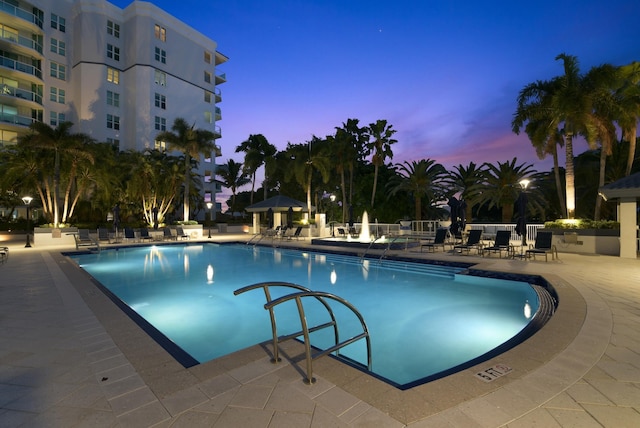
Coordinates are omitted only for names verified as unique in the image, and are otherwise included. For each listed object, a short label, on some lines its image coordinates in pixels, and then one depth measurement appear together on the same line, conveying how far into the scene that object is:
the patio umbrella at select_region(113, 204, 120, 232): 21.01
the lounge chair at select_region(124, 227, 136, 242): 19.92
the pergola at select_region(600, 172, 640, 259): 11.05
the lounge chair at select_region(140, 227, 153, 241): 20.06
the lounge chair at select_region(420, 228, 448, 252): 13.94
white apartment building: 29.73
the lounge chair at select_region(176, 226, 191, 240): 21.94
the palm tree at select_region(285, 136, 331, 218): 28.70
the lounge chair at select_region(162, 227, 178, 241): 21.81
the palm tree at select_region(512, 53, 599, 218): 14.48
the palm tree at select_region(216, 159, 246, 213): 45.41
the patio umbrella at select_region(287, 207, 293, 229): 22.18
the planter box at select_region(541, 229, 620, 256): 12.27
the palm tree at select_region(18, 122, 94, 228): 18.80
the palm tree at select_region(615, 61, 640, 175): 15.10
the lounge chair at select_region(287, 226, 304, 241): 21.44
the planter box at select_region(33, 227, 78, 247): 18.42
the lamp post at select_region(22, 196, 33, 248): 16.23
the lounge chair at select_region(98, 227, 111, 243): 19.80
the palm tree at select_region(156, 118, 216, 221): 26.04
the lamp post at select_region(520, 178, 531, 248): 12.45
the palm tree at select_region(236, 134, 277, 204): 34.25
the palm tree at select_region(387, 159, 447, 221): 31.53
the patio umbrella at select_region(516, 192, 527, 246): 12.46
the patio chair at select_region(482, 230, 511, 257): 11.84
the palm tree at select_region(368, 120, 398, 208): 33.09
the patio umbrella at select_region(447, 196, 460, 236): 14.04
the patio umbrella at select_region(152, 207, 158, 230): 24.81
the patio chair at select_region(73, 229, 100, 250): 15.93
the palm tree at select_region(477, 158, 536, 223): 26.91
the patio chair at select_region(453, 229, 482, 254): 12.60
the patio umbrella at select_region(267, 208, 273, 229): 22.18
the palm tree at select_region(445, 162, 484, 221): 30.67
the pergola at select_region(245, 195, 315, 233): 24.07
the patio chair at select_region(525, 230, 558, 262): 10.86
